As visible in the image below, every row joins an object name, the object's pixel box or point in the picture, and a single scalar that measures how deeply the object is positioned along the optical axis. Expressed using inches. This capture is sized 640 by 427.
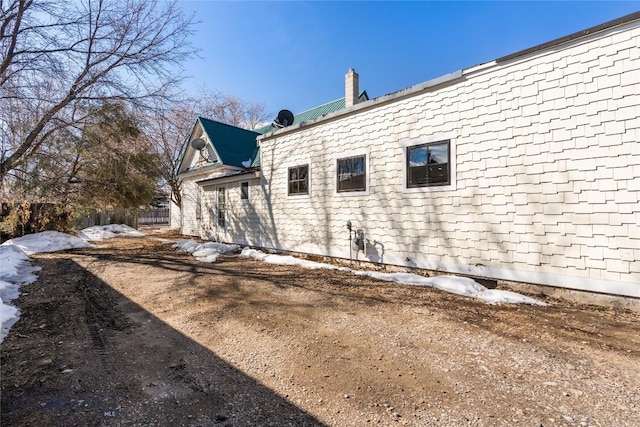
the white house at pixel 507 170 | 171.6
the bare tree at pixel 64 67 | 295.4
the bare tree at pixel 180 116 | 403.4
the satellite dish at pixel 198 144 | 614.9
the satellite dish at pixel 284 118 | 483.8
